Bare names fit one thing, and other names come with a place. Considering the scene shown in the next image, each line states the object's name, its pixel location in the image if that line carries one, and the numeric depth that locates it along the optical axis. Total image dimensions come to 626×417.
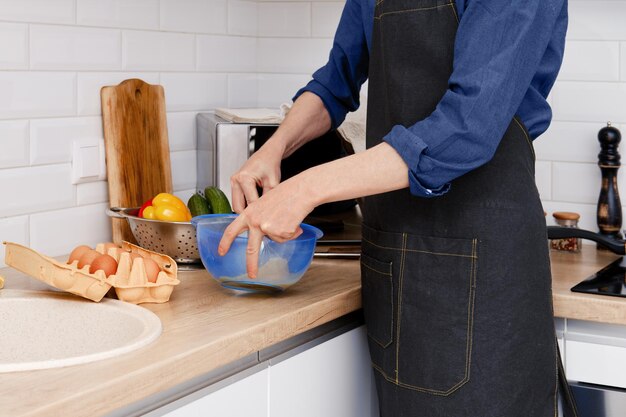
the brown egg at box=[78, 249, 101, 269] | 1.41
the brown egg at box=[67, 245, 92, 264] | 1.43
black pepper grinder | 1.95
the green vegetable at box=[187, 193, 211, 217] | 1.71
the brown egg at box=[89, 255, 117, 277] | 1.39
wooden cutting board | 1.81
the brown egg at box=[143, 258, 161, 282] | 1.37
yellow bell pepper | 1.63
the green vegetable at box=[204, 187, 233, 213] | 1.71
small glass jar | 1.95
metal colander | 1.61
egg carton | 1.32
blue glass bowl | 1.38
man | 1.21
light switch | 1.77
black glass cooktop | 1.55
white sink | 1.29
